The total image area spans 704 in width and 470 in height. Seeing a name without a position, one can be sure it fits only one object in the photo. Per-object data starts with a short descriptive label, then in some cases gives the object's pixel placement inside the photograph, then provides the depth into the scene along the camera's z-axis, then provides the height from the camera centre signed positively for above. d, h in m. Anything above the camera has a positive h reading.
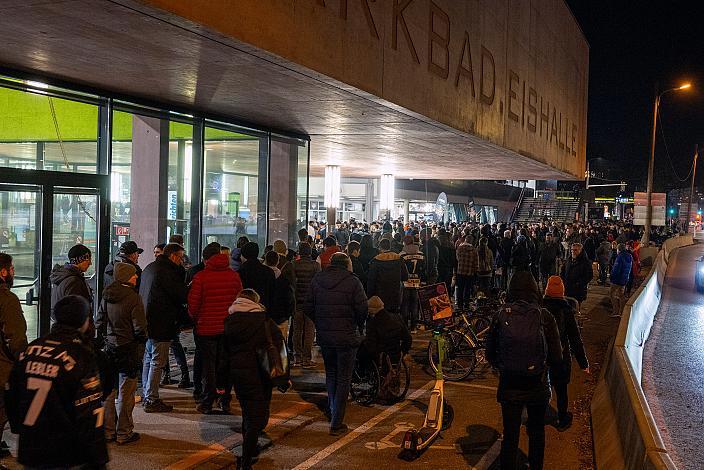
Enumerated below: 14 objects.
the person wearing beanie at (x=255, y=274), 9.16 -0.92
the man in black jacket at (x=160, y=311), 7.96 -1.27
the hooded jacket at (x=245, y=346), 6.04 -1.25
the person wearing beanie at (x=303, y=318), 10.65 -1.78
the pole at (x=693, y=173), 65.69 +4.44
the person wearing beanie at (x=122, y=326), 6.84 -1.25
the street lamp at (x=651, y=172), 34.97 +2.35
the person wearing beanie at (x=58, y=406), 3.74 -1.15
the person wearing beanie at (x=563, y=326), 7.63 -1.24
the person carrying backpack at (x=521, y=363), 5.97 -1.31
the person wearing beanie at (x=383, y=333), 8.32 -1.51
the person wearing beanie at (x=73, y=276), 6.89 -0.78
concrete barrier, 5.12 -1.88
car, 25.97 -2.18
